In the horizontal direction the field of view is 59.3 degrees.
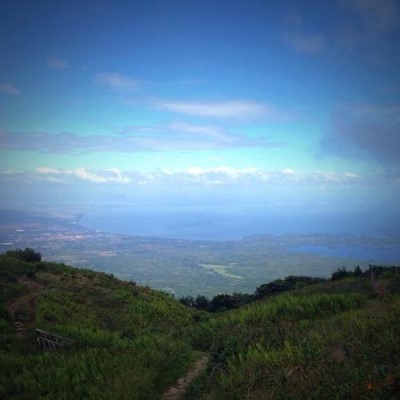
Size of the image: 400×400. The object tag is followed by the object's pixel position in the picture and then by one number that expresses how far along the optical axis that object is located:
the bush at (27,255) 34.64
